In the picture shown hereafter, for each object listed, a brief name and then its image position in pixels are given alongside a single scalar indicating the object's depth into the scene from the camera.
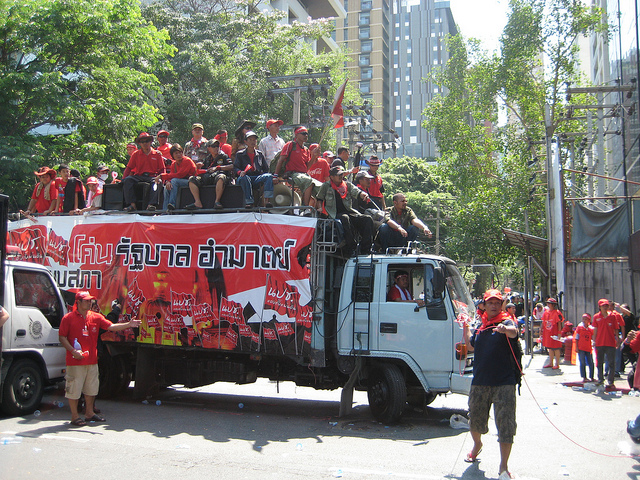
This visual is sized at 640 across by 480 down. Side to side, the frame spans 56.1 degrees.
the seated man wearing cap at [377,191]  11.02
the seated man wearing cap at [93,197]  10.49
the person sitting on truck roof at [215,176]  9.30
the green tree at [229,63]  27.97
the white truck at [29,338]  8.26
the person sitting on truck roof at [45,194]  11.16
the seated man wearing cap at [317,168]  10.28
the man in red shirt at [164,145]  12.05
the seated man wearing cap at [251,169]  9.24
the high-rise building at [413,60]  128.00
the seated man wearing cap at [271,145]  10.97
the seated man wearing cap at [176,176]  9.88
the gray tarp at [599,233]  16.77
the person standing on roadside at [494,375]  6.03
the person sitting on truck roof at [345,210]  8.79
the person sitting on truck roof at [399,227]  9.41
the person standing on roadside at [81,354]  7.97
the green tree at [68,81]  16.34
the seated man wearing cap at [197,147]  11.11
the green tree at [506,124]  31.58
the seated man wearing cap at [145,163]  10.51
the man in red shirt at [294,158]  9.75
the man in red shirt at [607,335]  11.81
